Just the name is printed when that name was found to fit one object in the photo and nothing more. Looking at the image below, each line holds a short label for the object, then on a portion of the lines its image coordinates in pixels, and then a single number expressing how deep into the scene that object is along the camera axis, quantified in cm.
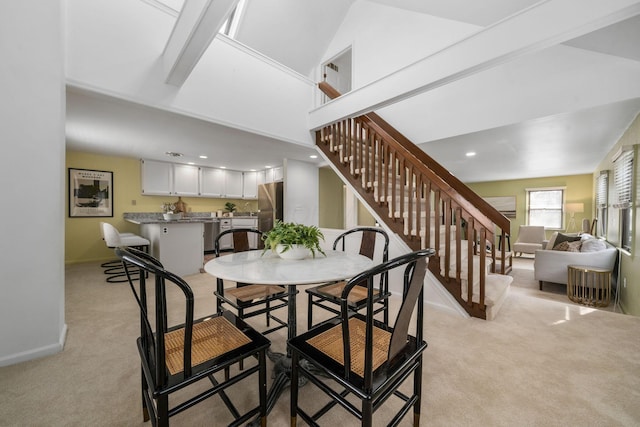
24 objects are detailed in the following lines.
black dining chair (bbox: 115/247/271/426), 82
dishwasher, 588
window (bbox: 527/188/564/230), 669
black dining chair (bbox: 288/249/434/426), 82
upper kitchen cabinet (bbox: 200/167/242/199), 591
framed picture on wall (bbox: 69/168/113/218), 456
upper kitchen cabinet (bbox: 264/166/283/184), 560
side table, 335
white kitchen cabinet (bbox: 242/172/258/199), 657
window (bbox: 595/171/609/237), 435
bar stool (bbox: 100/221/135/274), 403
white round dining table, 112
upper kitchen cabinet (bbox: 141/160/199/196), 514
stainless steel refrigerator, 511
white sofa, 353
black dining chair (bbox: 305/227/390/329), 163
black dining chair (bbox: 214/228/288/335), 166
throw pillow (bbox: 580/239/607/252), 367
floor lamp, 609
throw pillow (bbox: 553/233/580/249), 451
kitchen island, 368
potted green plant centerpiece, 153
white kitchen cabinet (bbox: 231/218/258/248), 630
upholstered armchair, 618
